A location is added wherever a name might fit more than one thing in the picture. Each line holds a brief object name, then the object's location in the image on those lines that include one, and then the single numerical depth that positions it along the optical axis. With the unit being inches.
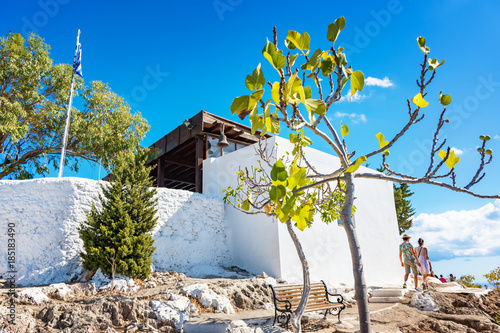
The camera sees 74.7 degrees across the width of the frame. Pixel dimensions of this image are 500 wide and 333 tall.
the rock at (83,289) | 278.0
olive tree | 445.4
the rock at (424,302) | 301.3
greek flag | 470.0
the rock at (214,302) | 273.9
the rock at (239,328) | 171.4
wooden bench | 233.1
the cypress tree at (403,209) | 875.4
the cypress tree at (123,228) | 296.5
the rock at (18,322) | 172.8
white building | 330.3
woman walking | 371.6
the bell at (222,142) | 462.7
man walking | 371.6
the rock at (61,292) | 258.5
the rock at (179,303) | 247.1
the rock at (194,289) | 280.0
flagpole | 425.5
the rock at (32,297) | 233.6
